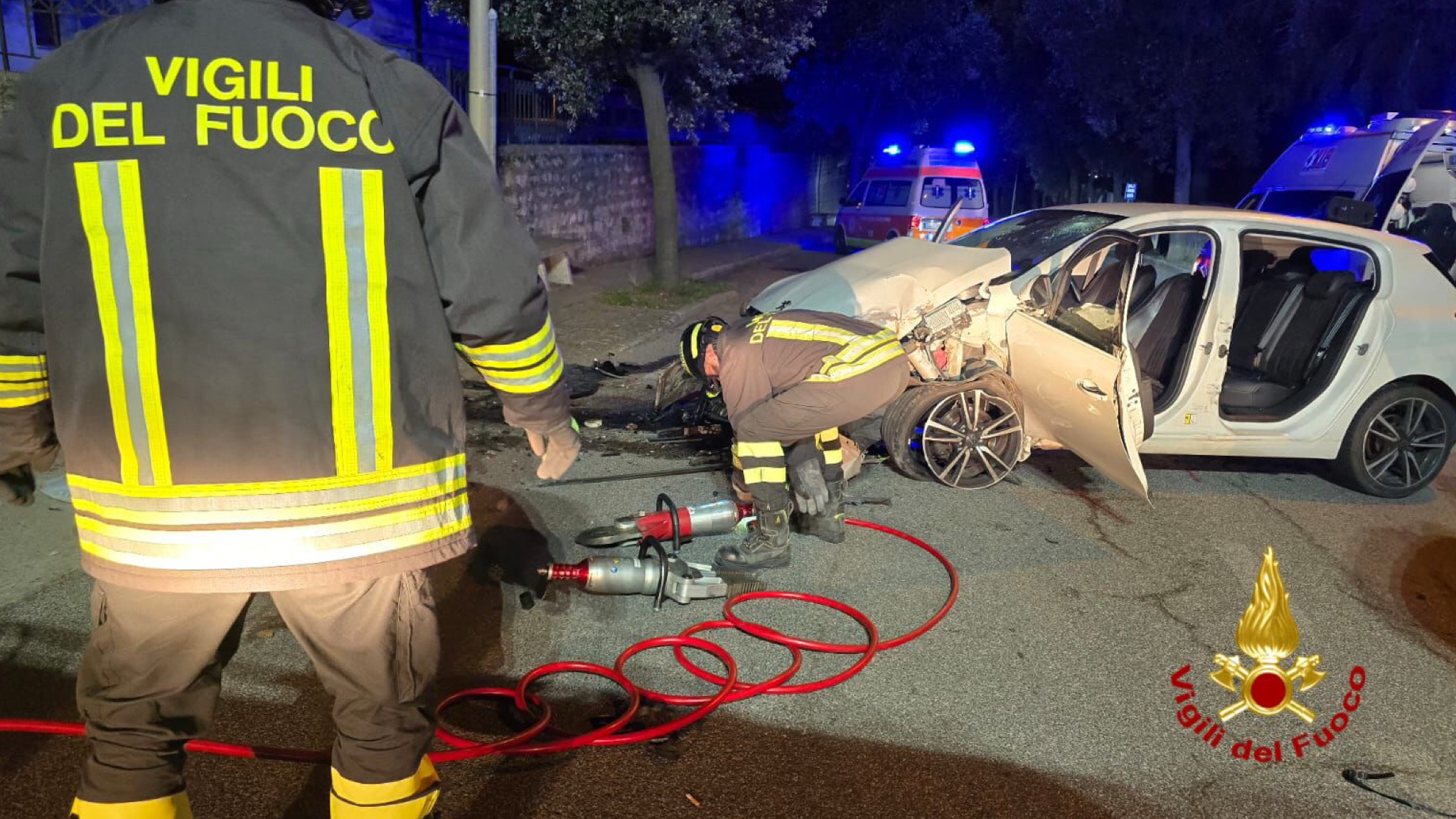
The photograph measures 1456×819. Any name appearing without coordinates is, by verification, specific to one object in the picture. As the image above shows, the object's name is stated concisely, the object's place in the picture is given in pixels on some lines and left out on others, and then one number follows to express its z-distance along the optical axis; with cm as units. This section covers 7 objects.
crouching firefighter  443
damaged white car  548
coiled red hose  291
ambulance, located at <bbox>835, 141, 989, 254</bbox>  1574
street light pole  696
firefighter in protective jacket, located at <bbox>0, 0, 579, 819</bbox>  176
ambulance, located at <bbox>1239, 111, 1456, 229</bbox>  1008
